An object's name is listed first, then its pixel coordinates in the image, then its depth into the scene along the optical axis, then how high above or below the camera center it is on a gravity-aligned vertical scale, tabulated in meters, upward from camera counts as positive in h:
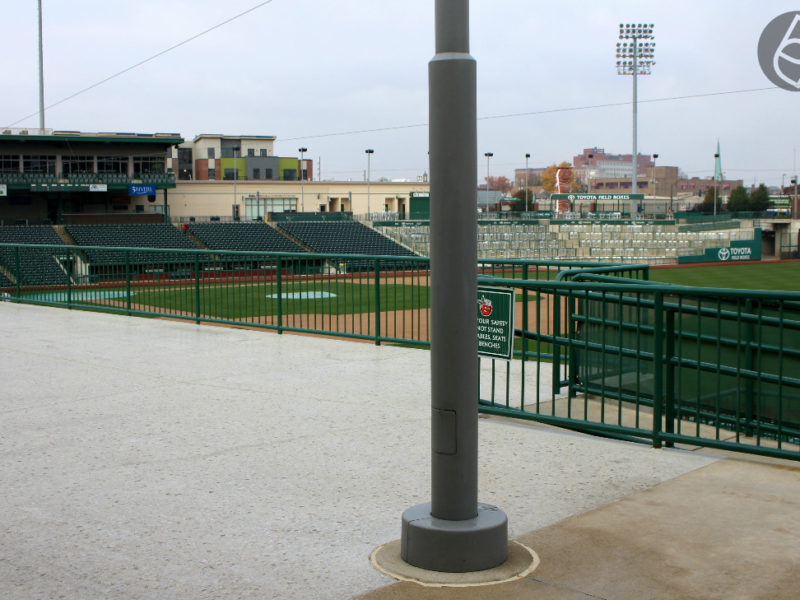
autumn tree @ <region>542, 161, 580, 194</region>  186.25 +14.01
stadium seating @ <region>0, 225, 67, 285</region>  17.95 -0.38
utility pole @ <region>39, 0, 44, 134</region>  59.94 +11.66
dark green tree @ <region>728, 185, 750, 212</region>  120.00 +6.34
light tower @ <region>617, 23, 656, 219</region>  75.19 +17.16
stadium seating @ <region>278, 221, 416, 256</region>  59.59 +0.58
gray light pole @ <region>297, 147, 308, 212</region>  84.31 +4.44
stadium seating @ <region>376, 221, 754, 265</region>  61.28 +0.37
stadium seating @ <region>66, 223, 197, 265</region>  55.62 +0.72
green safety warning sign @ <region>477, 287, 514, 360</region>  7.26 -0.64
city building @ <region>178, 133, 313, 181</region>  99.25 +9.88
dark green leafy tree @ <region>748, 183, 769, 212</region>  114.88 +6.20
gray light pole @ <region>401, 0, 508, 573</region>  4.38 -0.40
